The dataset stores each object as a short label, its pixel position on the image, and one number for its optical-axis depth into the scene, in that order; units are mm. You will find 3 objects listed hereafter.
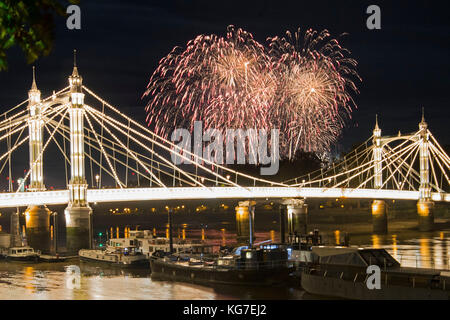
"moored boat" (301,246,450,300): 29219
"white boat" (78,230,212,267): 50994
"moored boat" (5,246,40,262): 56594
